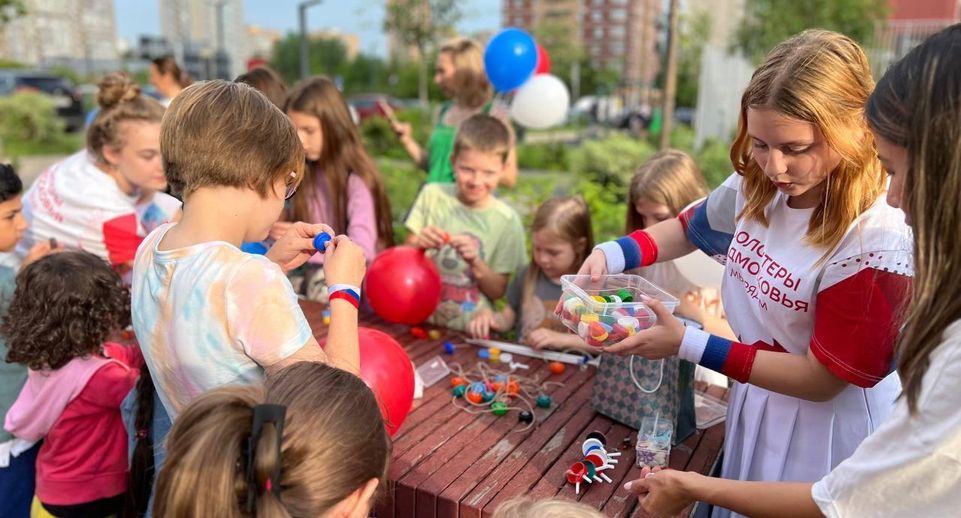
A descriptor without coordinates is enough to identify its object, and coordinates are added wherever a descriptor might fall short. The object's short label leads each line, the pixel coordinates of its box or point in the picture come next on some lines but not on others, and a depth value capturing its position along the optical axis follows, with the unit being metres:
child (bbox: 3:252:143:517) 2.35
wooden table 2.00
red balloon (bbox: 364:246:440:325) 3.27
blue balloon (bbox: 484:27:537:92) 5.45
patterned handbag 2.28
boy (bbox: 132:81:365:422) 1.59
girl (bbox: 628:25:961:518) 1.16
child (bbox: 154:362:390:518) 1.23
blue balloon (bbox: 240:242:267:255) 2.78
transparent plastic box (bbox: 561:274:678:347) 1.99
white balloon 5.75
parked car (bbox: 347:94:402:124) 23.70
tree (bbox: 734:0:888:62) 16.45
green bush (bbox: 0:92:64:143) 16.89
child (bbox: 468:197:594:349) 3.24
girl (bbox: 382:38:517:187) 4.79
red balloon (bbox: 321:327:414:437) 2.22
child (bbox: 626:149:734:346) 3.04
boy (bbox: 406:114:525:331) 3.59
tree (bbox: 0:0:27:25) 13.16
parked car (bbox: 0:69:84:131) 19.88
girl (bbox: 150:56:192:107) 5.72
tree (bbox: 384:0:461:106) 17.39
